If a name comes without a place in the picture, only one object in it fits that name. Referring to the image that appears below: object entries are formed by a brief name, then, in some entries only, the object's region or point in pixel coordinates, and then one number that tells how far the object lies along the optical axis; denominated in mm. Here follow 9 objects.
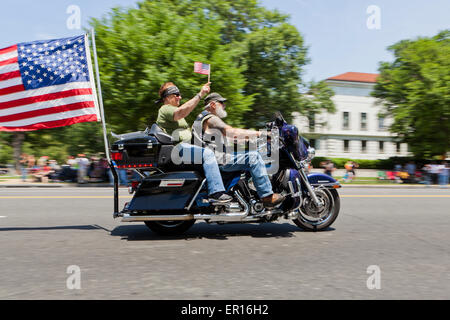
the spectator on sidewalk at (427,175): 25469
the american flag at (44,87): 5758
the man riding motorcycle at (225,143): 5371
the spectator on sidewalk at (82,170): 20656
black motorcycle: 5391
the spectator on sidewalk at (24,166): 22672
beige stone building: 60344
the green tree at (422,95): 28938
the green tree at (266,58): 28938
